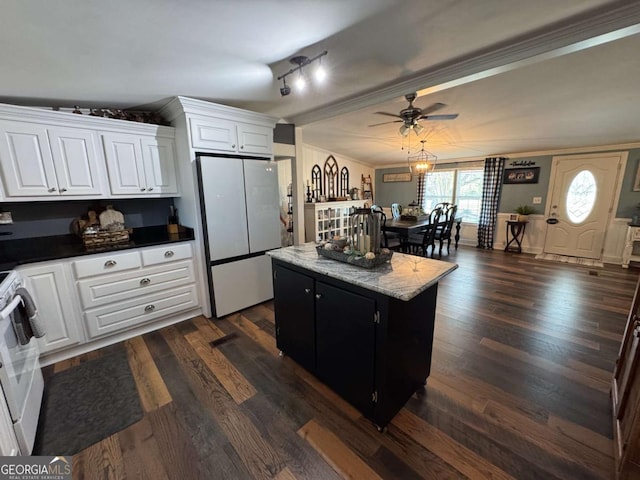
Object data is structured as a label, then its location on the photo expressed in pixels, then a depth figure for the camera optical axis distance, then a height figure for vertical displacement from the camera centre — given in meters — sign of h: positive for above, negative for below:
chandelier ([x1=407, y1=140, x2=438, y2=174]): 4.77 +0.76
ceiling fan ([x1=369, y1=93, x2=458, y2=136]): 2.52 +0.79
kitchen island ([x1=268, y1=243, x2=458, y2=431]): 1.42 -0.82
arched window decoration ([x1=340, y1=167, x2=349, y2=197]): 6.52 +0.25
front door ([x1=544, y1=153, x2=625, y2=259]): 4.65 -0.27
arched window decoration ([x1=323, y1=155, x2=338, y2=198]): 6.02 +0.37
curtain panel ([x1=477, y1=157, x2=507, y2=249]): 5.58 -0.21
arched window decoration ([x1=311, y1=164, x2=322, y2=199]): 5.71 +0.27
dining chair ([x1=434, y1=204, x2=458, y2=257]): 5.16 -0.73
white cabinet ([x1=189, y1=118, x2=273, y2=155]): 2.56 +0.61
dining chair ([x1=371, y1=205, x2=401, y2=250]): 4.69 -0.93
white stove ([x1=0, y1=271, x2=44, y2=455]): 1.32 -0.96
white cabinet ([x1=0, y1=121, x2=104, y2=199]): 2.04 +0.30
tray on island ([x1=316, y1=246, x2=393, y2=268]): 1.63 -0.44
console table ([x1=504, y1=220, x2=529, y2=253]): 5.49 -1.01
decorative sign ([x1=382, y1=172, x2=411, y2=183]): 7.07 +0.39
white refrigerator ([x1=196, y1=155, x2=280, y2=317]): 2.64 -0.36
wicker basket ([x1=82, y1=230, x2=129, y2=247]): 2.29 -0.39
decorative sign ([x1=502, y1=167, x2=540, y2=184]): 5.29 +0.30
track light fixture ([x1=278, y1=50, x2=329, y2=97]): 1.74 +0.93
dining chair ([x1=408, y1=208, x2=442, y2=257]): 4.73 -0.85
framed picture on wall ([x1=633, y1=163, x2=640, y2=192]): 4.38 +0.07
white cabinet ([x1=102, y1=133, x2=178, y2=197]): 2.47 +0.30
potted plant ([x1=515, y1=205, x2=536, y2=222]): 5.36 -0.48
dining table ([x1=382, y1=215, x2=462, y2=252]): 4.58 -0.64
